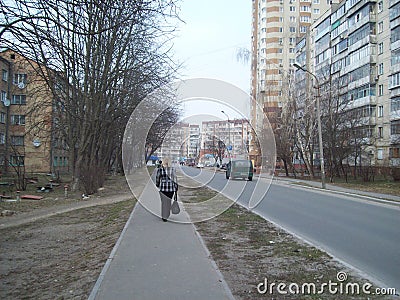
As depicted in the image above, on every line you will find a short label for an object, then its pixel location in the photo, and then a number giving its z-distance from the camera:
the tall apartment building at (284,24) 87.00
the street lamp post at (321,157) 27.71
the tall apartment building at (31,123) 25.34
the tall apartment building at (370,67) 42.12
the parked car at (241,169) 28.56
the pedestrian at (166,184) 11.21
